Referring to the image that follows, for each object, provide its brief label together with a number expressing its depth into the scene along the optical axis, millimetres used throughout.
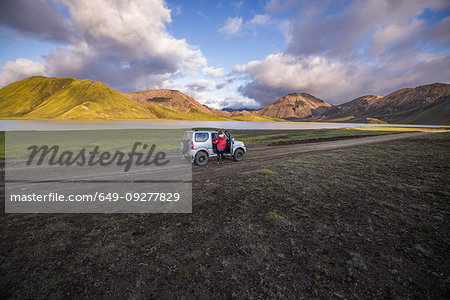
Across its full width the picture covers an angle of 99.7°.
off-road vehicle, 13281
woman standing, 13043
